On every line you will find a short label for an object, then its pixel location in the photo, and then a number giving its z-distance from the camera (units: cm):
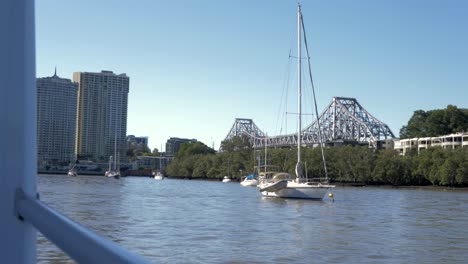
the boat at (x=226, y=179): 11236
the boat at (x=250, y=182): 6864
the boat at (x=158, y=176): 13175
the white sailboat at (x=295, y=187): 3209
